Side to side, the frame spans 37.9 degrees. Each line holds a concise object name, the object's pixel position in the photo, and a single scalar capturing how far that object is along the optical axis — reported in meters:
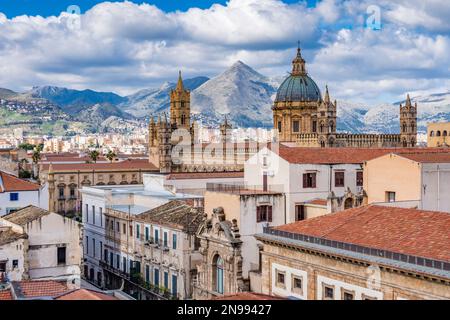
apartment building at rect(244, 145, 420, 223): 44.62
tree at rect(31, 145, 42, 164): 137.93
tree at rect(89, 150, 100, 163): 144.29
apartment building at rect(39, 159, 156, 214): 116.75
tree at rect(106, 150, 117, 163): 151.25
